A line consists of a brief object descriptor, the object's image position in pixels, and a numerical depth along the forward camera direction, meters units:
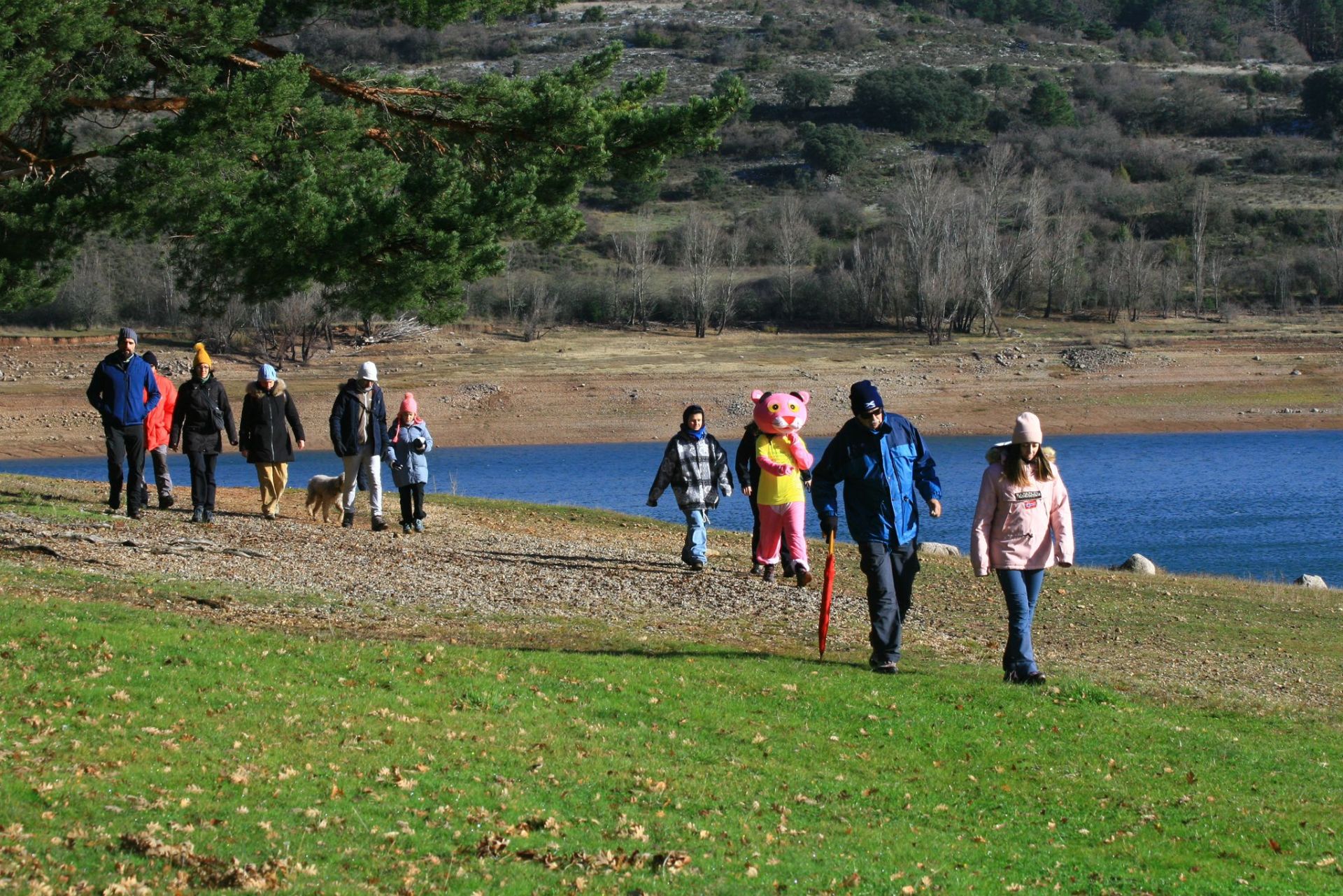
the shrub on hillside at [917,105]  132.75
